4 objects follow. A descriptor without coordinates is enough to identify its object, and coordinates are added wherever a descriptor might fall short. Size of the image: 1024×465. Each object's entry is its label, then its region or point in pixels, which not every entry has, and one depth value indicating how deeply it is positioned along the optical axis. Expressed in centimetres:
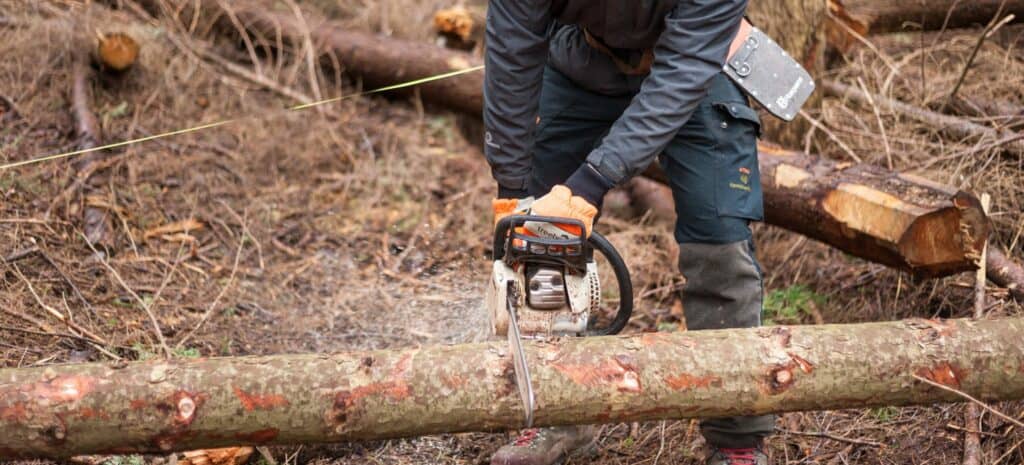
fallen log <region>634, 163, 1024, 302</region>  332
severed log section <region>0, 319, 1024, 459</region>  217
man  259
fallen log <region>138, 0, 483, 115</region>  554
